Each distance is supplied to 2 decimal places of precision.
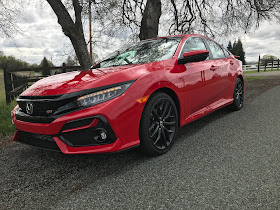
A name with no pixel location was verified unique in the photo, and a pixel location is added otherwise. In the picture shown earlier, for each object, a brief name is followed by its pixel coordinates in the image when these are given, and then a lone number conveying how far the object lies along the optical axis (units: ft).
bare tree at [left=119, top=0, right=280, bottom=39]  34.14
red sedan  7.62
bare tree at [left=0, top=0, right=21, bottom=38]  25.79
